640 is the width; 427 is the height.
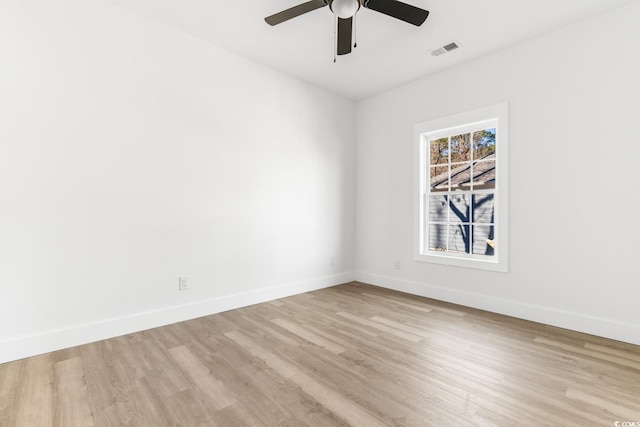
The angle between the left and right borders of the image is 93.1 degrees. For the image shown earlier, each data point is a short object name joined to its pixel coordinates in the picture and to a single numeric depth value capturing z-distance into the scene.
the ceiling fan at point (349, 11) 2.09
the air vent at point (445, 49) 3.07
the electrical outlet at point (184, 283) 2.95
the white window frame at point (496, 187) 3.15
